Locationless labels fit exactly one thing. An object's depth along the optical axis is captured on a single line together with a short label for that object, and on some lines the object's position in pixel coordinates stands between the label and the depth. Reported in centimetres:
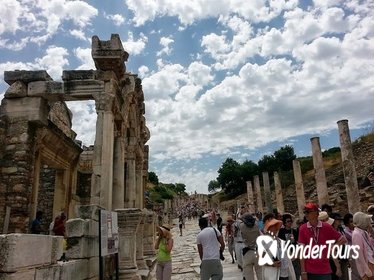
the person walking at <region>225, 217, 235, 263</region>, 1272
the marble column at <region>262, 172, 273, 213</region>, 3033
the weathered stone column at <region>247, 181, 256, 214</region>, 3666
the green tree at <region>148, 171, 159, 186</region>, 7834
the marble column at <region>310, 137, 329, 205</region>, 1914
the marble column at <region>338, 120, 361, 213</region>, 1599
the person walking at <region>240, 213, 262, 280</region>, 650
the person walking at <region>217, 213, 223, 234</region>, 1504
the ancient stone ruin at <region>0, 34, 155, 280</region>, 731
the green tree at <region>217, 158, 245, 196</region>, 6906
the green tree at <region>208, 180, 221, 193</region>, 11875
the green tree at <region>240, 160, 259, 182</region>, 6591
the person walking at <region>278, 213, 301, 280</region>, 700
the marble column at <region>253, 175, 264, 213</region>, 3312
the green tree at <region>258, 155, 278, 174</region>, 6231
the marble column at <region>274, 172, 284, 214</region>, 2755
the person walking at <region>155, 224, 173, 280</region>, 714
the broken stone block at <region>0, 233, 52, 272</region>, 336
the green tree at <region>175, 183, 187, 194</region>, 11060
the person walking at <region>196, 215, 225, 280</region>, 609
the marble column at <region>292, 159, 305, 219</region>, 2396
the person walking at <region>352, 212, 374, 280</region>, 517
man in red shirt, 471
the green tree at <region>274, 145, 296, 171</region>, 6148
